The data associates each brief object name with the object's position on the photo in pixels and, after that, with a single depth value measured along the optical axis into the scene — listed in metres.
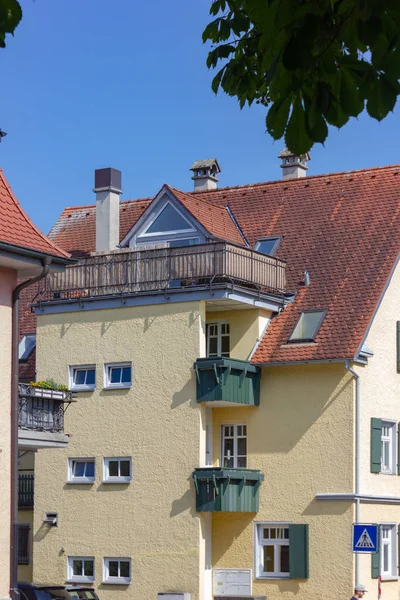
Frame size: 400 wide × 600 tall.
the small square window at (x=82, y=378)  34.59
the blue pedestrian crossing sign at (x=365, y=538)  25.19
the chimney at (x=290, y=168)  39.91
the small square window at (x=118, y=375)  33.97
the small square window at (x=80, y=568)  33.59
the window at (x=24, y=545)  35.22
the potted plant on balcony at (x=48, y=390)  23.80
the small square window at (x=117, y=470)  33.47
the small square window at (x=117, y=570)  32.94
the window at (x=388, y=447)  32.88
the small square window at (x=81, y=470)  34.12
